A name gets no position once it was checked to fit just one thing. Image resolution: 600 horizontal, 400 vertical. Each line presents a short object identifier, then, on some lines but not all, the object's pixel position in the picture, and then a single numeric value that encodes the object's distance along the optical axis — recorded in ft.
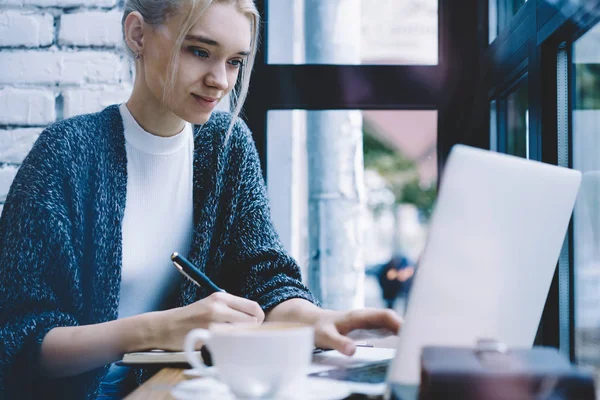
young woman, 3.31
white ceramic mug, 1.98
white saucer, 2.13
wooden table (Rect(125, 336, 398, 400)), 2.40
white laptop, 2.06
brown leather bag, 1.77
